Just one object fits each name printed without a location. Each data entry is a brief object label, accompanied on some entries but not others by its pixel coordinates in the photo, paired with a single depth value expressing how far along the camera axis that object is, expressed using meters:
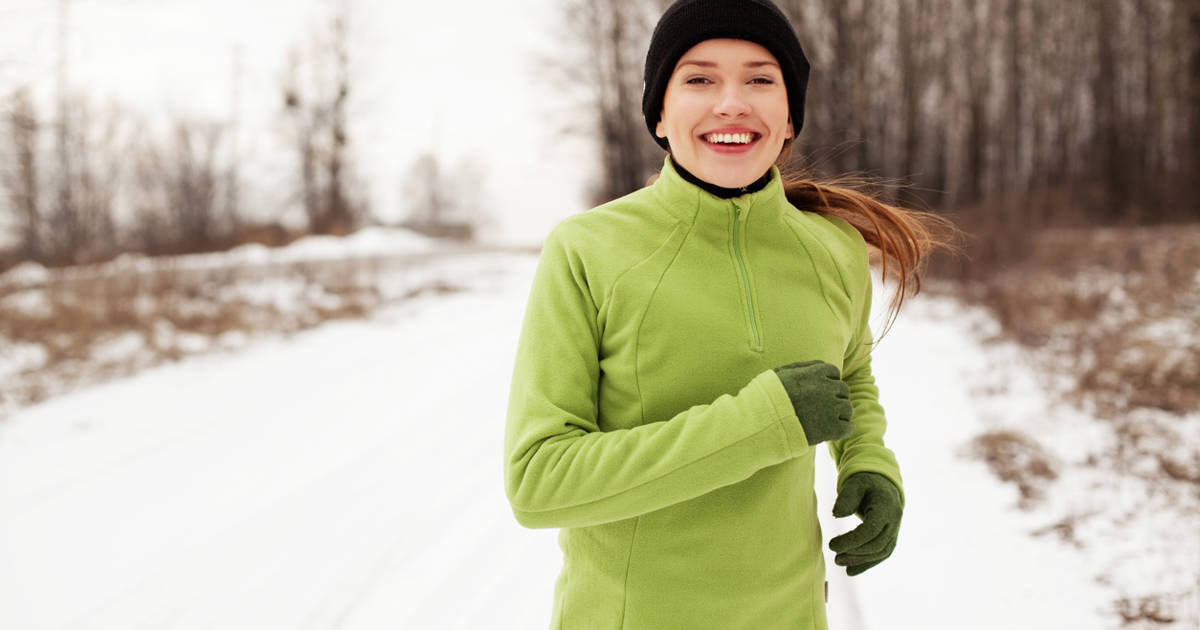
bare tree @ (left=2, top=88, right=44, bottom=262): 27.49
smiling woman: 1.10
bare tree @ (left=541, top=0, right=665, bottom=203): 25.52
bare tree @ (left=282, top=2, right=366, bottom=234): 30.00
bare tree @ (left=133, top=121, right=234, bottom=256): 19.64
